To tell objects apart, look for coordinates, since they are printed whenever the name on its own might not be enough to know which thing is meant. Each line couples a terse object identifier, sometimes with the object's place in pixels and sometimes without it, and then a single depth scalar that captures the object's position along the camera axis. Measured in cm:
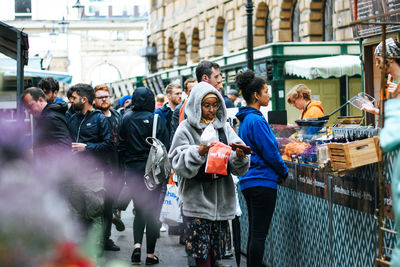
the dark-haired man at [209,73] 721
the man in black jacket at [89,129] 759
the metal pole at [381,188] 436
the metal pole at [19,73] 697
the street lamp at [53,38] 5741
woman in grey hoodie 549
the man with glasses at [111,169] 875
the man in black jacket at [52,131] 639
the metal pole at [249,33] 1466
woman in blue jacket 591
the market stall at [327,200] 472
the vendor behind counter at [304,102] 952
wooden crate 466
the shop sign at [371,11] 966
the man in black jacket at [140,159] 773
